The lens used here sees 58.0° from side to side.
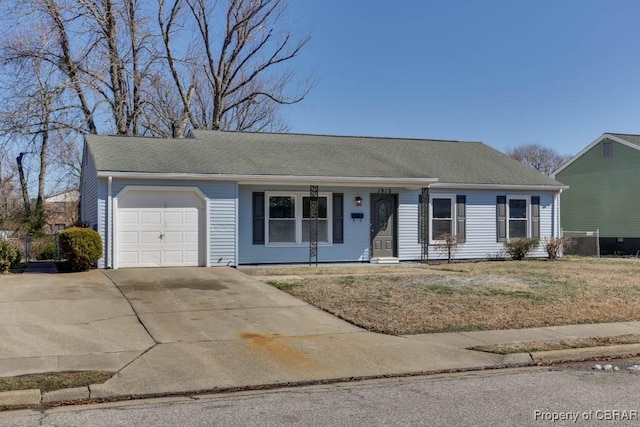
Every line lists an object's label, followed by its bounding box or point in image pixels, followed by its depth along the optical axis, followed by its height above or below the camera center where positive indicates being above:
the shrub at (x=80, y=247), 14.47 -0.67
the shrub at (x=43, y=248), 21.28 -1.04
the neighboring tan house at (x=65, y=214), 31.25 +0.35
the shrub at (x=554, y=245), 21.22 -0.82
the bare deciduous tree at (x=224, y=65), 32.00 +9.00
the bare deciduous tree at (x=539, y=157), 69.38 +7.92
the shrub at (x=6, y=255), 14.59 -0.90
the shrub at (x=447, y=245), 19.65 -0.77
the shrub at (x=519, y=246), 20.61 -0.84
